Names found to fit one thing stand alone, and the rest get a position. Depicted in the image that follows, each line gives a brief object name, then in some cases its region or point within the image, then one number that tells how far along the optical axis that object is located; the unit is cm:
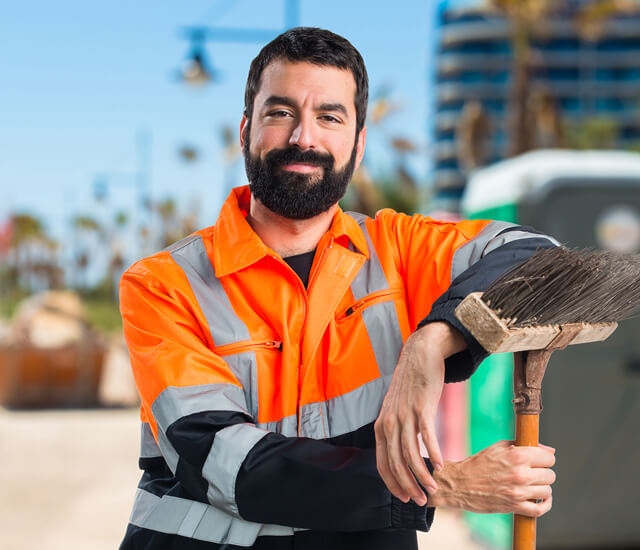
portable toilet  529
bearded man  166
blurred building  7544
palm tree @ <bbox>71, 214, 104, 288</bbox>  4613
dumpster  1225
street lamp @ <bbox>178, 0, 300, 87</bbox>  1212
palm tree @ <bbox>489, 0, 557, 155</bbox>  1764
